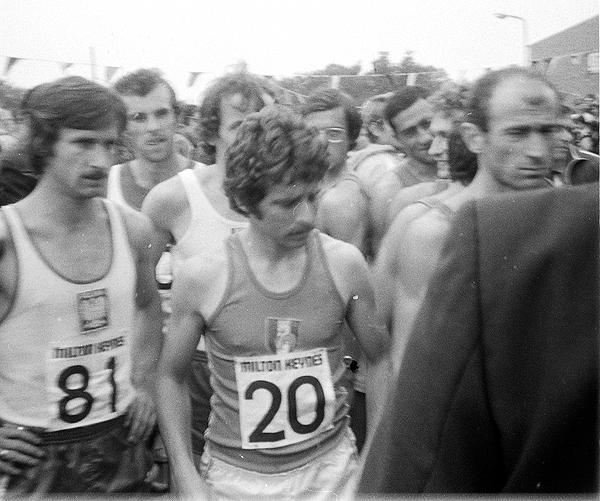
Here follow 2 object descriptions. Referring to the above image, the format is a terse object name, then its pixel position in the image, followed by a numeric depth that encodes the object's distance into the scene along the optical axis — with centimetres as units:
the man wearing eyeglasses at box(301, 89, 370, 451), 288
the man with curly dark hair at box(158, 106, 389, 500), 186
